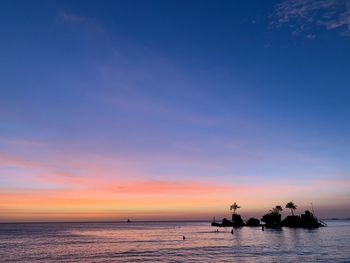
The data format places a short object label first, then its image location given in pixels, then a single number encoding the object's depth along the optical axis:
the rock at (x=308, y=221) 177.88
